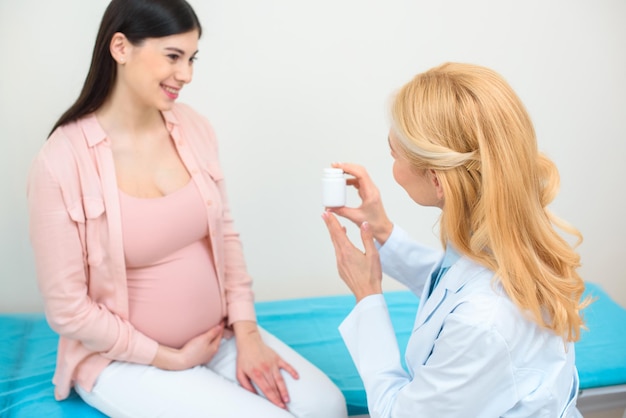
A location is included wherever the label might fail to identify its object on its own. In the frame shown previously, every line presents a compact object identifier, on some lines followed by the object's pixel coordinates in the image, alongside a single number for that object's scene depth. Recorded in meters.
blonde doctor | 1.17
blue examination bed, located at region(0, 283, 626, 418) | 1.69
